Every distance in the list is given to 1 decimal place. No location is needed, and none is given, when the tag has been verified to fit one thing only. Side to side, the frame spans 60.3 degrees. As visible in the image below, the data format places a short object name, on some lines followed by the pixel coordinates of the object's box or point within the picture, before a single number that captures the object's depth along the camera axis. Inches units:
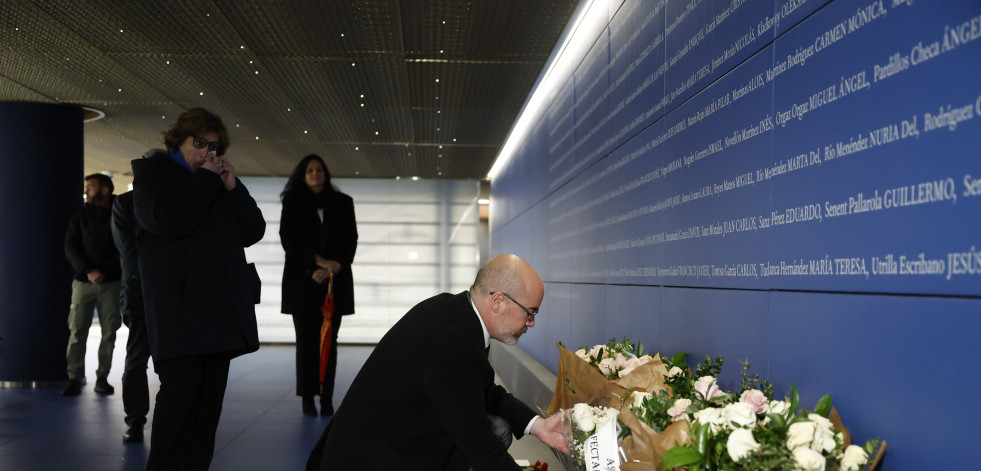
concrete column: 311.0
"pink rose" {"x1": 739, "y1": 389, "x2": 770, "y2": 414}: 75.2
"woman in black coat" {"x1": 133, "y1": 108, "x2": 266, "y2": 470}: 112.3
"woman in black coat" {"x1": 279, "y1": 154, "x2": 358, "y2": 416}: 242.2
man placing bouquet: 87.5
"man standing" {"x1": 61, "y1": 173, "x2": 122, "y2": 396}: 287.9
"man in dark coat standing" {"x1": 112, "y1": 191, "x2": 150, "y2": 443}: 173.2
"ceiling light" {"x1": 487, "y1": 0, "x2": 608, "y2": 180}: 201.2
